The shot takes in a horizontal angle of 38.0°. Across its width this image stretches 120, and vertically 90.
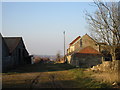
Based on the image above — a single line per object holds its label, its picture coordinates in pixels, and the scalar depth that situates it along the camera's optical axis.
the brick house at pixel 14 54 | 26.19
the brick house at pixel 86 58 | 39.50
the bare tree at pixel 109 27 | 19.88
